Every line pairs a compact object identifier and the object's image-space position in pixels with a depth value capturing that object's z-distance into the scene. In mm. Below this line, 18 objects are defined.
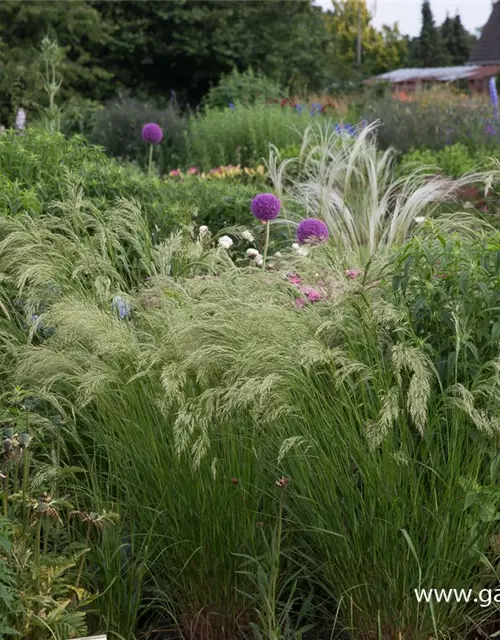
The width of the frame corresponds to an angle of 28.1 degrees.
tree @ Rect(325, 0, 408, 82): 52719
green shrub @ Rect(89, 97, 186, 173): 12781
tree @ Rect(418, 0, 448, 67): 64250
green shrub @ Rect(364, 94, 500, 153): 10598
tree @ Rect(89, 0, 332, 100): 21328
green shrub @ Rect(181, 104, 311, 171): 11391
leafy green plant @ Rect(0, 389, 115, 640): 2557
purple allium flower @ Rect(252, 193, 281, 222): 4637
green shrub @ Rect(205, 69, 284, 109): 16688
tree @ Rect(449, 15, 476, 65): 66250
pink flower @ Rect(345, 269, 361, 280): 3512
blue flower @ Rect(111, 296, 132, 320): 3461
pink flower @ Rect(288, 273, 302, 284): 3984
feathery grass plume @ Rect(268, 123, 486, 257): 5863
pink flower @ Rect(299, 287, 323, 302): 3520
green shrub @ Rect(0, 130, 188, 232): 5051
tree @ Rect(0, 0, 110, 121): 17859
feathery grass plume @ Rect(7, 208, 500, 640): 2672
